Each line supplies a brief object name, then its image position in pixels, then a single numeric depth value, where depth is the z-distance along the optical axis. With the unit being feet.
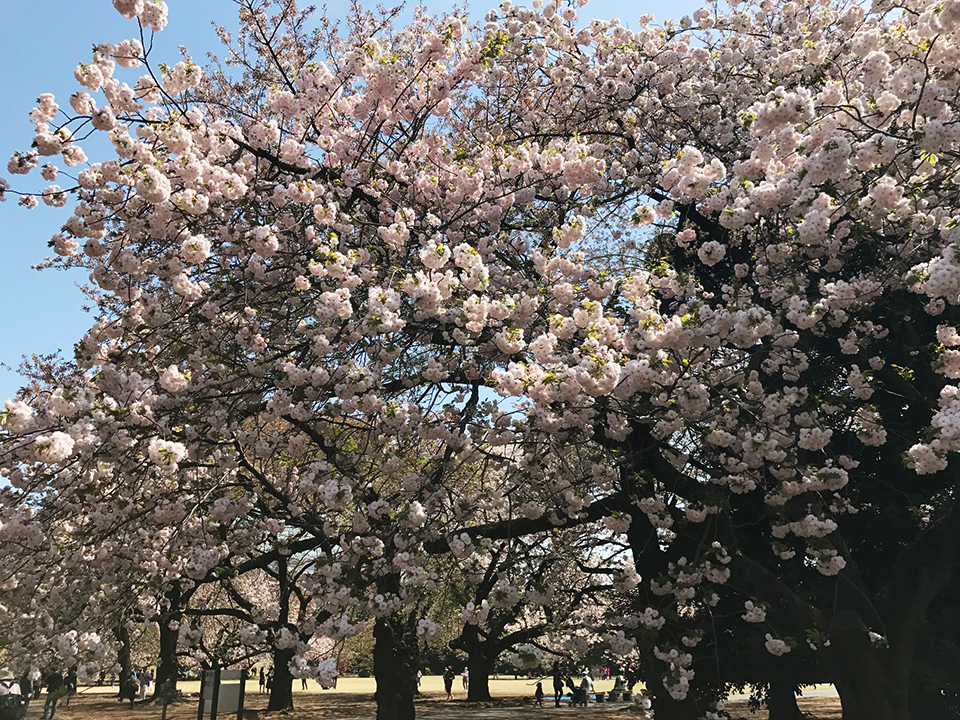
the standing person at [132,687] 80.38
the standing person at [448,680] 98.32
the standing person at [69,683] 76.79
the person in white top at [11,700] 39.24
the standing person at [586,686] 83.46
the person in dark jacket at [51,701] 51.13
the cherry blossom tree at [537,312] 19.02
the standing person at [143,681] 92.95
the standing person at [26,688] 42.70
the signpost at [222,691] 31.71
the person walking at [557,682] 82.84
